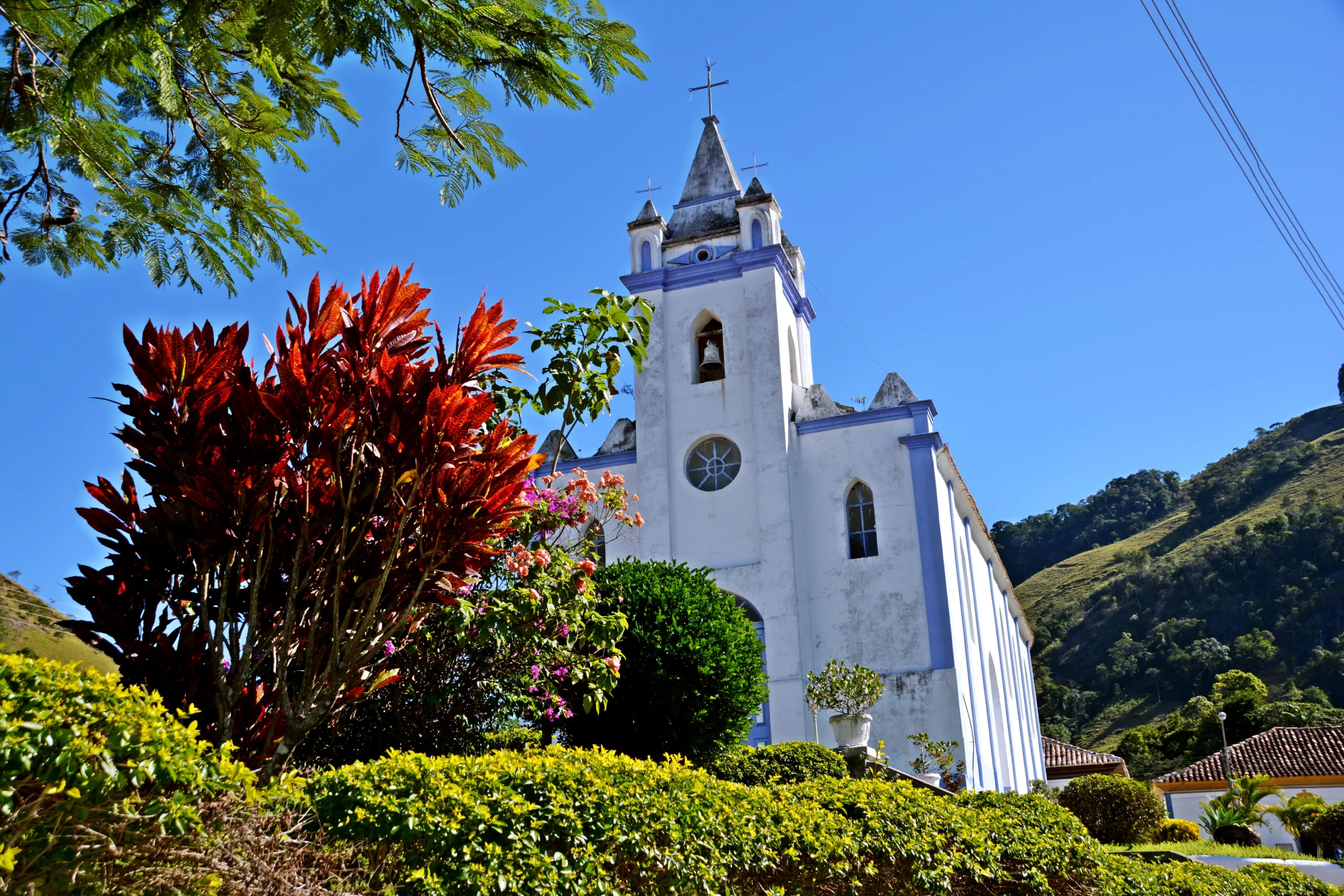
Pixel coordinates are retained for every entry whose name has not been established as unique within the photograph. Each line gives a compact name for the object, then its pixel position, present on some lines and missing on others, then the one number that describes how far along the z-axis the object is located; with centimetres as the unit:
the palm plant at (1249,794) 2750
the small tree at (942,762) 1644
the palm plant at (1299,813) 2383
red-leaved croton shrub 494
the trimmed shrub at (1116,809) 1948
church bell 2083
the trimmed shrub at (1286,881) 1030
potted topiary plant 1427
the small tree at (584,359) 753
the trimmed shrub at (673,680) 1047
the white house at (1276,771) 3372
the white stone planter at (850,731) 1422
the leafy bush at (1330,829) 2109
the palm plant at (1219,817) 2158
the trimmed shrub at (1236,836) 2075
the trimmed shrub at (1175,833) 2153
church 1839
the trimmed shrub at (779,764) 1095
